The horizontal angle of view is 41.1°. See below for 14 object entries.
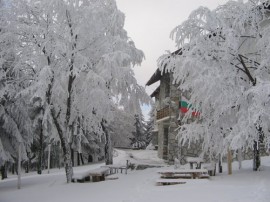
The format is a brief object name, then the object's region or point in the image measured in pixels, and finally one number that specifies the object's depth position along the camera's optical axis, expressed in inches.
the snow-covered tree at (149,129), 2390.1
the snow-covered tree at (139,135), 2347.4
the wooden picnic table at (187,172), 476.4
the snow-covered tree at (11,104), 565.6
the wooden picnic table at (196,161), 553.3
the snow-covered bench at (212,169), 526.3
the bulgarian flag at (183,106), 632.4
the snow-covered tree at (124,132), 2377.3
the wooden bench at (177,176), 492.4
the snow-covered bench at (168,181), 462.7
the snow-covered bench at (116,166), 641.2
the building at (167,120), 938.4
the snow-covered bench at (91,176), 564.1
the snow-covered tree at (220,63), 449.1
